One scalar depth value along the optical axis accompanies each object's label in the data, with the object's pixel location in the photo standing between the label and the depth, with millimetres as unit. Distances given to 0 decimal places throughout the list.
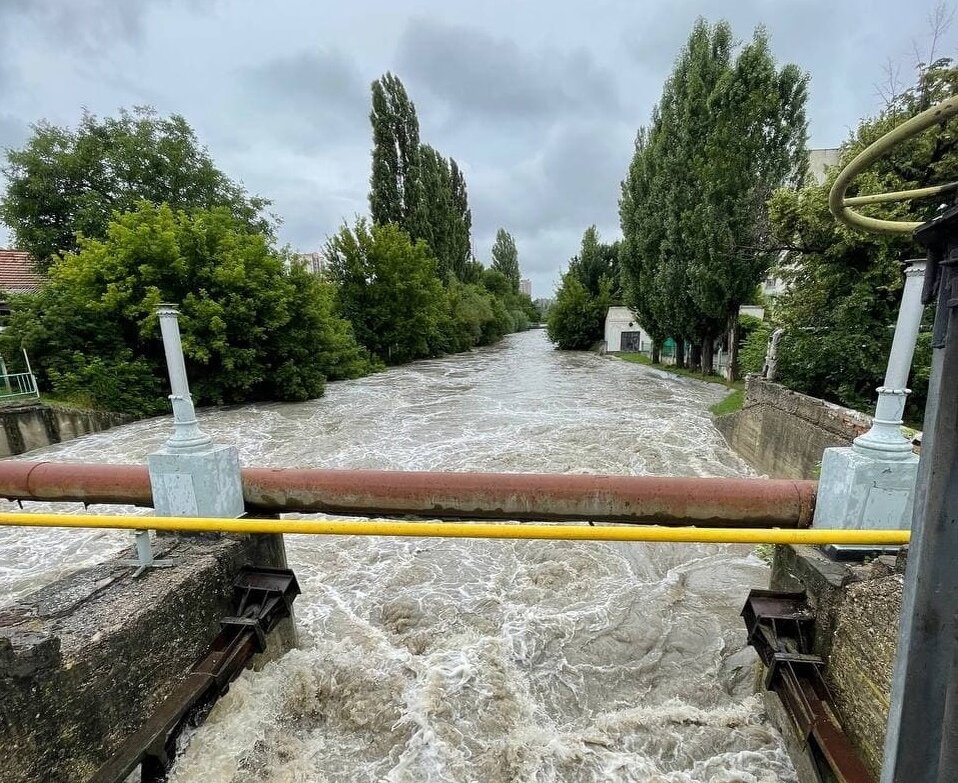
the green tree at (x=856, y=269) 6902
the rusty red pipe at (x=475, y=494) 2344
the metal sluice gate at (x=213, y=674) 1843
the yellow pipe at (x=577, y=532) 1704
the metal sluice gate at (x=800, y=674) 1821
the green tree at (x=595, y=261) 39906
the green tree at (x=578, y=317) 36562
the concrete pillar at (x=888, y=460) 2039
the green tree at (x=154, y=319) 12375
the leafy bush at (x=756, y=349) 10593
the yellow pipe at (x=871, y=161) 703
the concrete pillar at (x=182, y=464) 2367
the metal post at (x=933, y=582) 860
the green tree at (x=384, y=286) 25125
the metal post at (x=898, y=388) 2010
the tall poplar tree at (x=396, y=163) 31031
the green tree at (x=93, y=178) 18906
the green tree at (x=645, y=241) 18891
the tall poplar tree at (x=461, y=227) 40344
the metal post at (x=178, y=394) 2362
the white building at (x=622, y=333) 31250
